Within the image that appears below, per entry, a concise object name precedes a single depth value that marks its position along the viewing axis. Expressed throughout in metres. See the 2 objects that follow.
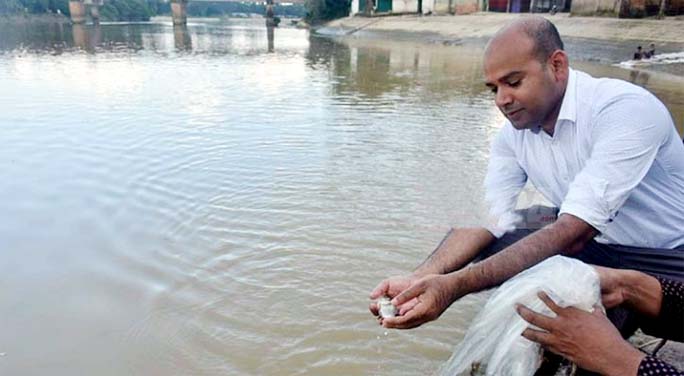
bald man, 1.85
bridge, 55.47
